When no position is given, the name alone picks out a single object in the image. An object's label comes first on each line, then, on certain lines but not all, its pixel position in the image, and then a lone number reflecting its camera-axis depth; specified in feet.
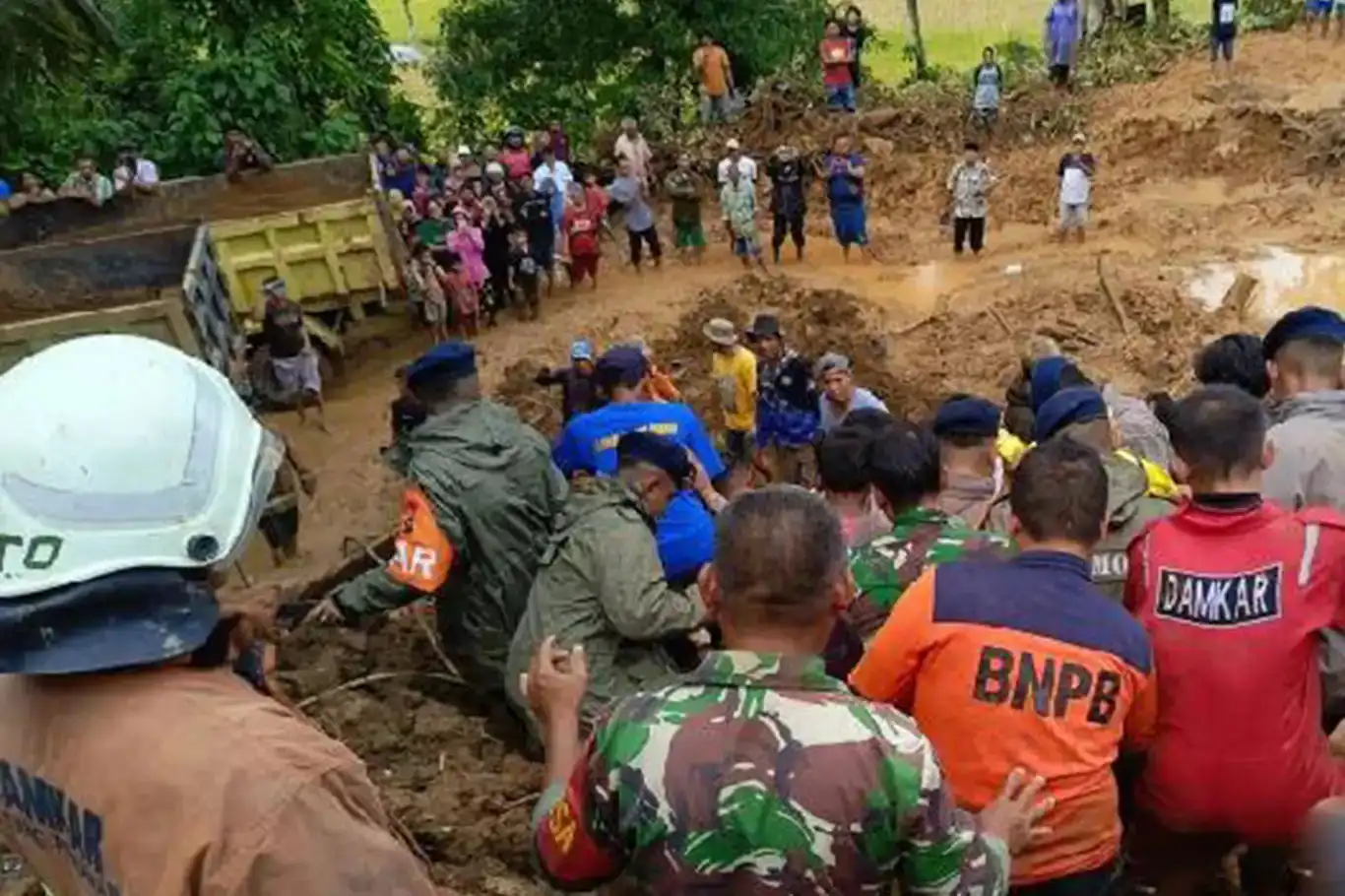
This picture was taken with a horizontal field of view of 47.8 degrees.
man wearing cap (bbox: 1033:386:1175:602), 11.96
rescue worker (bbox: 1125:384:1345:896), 10.74
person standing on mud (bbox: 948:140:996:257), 48.26
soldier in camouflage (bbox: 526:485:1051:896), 7.29
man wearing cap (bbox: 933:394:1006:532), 14.43
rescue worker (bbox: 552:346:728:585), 21.62
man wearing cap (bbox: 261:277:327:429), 36.63
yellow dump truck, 30.07
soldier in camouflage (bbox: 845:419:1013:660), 12.17
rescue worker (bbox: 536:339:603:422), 31.42
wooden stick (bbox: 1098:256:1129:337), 41.83
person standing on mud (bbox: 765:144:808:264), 49.62
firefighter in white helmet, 5.22
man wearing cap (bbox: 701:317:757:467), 33.06
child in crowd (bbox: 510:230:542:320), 45.98
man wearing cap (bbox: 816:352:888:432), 28.91
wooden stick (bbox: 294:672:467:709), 16.74
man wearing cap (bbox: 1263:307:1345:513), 13.52
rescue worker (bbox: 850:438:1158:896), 9.84
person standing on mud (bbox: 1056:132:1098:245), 48.08
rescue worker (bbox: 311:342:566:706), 16.43
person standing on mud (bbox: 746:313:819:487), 31.17
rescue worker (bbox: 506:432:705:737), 14.19
